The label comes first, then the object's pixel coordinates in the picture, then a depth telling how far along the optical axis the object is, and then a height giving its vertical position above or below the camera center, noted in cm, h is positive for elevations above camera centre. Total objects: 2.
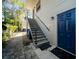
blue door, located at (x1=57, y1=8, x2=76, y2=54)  185 -4
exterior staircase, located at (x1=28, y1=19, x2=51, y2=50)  253 -55
